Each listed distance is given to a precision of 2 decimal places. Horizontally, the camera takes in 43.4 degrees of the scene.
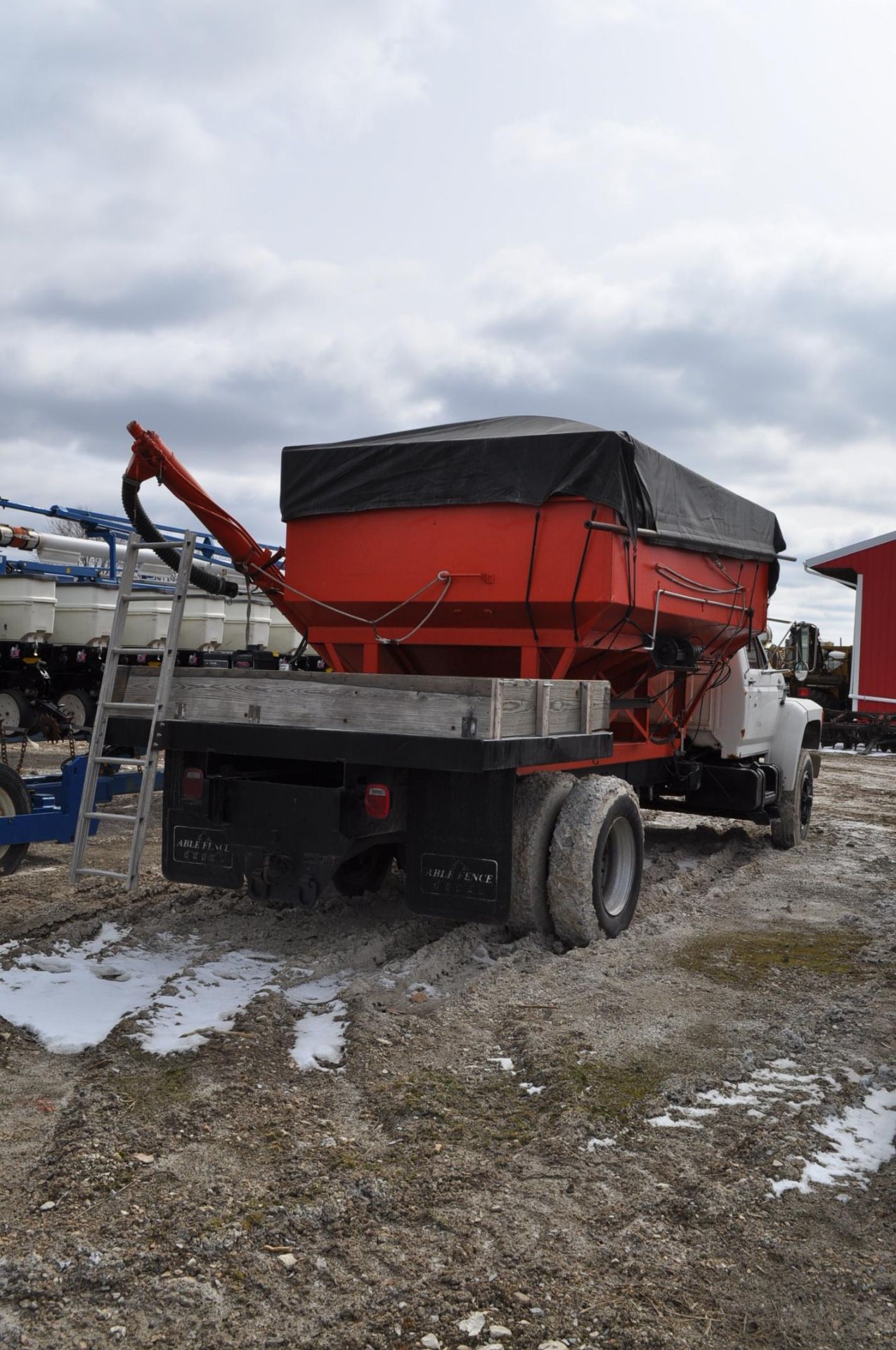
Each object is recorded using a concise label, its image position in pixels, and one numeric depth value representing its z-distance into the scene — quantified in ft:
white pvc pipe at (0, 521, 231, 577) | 48.88
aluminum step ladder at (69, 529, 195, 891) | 19.32
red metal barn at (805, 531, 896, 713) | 75.77
